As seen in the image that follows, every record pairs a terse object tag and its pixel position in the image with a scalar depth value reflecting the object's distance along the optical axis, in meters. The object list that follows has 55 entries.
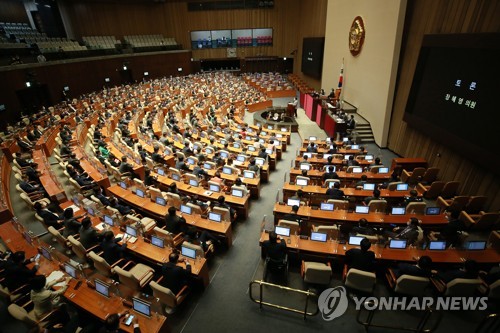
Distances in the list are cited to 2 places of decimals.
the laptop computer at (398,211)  7.58
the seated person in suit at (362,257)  5.67
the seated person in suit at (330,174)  9.88
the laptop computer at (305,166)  10.65
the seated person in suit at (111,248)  6.24
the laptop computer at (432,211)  7.69
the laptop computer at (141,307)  4.80
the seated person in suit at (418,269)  5.36
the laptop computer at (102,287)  5.23
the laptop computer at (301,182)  9.40
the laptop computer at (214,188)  9.04
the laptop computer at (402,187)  9.07
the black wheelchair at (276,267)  6.18
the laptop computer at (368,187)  9.21
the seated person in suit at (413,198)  8.19
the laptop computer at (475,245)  6.12
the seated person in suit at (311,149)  12.64
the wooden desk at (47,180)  8.86
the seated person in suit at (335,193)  8.38
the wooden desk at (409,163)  11.50
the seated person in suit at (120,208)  7.84
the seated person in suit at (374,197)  8.08
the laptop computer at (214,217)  7.39
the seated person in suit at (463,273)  5.24
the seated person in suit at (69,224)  7.01
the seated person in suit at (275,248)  6.00
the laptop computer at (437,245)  6.23
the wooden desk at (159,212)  7.22
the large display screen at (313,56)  24.94
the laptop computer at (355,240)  6.41
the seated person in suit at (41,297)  4.91
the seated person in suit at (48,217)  7.39
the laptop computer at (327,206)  7.83
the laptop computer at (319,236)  6.51
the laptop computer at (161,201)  8.36
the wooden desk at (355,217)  7.42
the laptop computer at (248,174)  9.97
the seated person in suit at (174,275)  5.45
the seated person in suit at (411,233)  6.42
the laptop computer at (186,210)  7.77
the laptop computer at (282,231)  6.72
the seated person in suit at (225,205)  7.55
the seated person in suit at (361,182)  9.34
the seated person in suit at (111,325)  4.18
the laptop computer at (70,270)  5.66
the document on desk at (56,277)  5.49
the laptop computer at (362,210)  7.69
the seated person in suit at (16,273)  5.55
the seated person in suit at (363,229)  6.60
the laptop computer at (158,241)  6.58
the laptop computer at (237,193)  8.65
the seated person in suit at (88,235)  6.70
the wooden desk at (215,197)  8.49
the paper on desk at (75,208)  8.11
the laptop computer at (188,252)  6.09
